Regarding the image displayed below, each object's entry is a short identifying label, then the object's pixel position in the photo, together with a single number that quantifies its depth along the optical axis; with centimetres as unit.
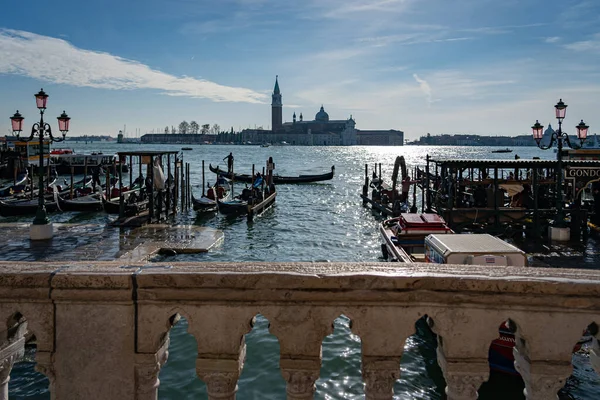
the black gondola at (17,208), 2353
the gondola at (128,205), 1983
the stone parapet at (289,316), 206
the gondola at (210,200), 2512
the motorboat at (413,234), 1184
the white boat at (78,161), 4833
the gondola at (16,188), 2852
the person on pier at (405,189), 2548
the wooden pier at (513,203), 1525
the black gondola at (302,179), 4881
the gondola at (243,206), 2375
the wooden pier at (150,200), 1850
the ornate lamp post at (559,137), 1385
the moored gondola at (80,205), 2541
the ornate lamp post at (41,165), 1361
